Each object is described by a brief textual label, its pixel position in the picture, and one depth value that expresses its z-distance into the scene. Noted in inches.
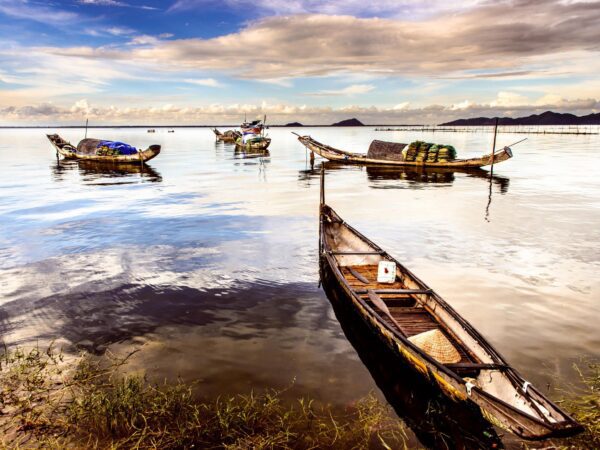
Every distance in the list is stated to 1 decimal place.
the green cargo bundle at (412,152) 1753.1
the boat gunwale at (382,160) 1596.9
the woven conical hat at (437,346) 270.1
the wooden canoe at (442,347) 200.7
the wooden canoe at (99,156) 1872.8
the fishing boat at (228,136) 3920.3
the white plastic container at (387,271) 415.2
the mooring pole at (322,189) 644.7
